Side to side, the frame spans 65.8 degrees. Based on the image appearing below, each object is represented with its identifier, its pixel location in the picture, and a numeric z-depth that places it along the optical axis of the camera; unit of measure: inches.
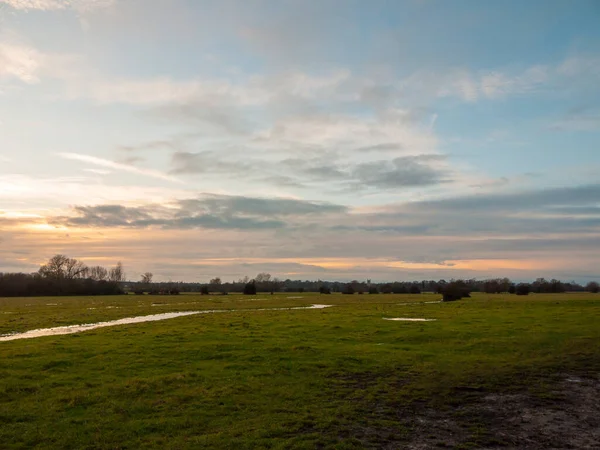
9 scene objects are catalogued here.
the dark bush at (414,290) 6166.3
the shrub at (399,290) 6598.4
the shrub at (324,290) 6441.9
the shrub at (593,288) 5403.5
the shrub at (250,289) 5944.9
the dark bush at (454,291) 3690.9
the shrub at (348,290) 6448.8
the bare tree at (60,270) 6734.7
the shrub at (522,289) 4473.4
